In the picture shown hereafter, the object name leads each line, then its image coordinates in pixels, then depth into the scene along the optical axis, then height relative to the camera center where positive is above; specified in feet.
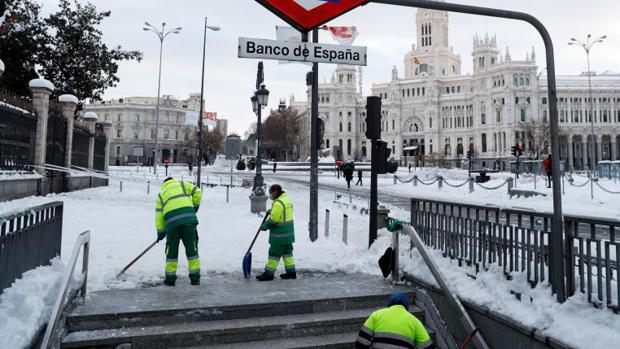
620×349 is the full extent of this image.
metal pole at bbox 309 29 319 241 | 32.19 +2.26
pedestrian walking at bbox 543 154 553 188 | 73.94 +5.64
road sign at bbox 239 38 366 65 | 16.44 +5.57
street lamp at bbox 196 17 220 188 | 89.02 +30.05
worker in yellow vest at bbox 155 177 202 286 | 19.95 -1.62
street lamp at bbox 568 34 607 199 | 150.82 +54.88
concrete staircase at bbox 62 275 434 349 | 14.65 -4.69
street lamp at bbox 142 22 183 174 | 128.88 +48.08
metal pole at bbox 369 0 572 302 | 14.06 +2.88
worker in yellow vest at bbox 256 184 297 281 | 21.66 -2.09
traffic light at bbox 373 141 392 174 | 27.43 +2.53
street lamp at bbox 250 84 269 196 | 55.42 +11.17
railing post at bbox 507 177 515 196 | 68.08 +1.79
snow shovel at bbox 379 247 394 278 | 20.58 -3.24
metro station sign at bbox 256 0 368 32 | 14.99 +6.47
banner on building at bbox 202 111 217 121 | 341.76 +63.24
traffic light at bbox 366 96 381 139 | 27.22 +4.94
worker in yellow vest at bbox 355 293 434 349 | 11.24 -3.63
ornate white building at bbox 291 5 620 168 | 307.17 +71.93
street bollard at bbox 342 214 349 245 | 31.25 -2.87
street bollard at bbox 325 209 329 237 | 34.86 -2.72
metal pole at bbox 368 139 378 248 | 26.20 -0.22
